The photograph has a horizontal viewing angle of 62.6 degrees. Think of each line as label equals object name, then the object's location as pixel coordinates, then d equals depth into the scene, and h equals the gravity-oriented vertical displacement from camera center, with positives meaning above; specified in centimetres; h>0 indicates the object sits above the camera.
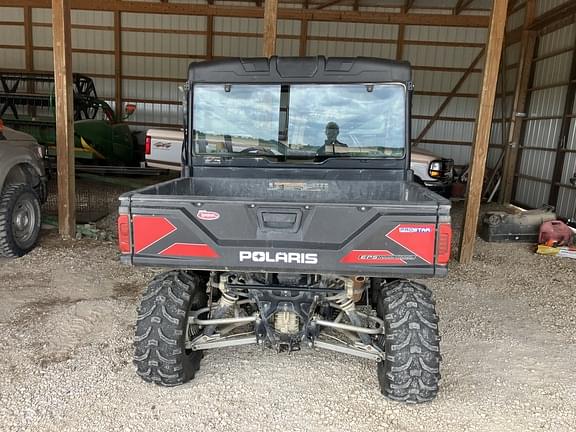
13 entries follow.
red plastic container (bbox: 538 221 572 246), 655 -129
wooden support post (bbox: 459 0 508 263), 523 +6
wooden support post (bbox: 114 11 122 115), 1339 +147
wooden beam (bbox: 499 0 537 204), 1024 +72
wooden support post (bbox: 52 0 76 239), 562 -8
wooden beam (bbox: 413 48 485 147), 1266 +97
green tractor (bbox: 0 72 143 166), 998 -28
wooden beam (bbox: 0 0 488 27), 1237 +288
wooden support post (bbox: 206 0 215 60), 1310 +231
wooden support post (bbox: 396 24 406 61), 1273 +233
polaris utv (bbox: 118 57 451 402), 228 -50
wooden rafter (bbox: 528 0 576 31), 846 +234
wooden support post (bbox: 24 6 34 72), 1340 +193
